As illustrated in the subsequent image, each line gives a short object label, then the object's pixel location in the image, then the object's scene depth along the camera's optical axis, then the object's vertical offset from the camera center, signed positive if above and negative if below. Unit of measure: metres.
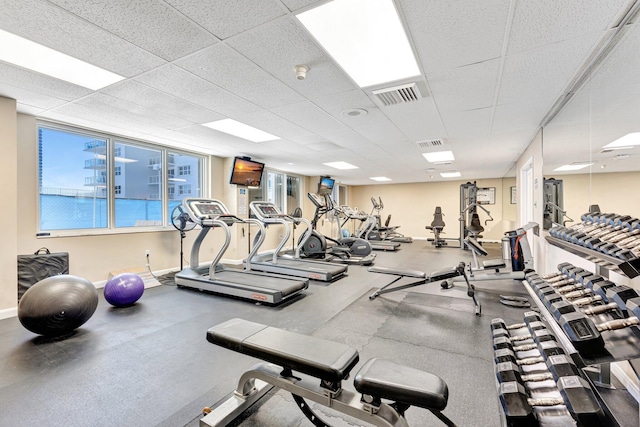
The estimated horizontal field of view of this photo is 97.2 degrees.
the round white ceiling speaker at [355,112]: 3.53 +1.27
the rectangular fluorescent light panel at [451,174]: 9.30 +1.23
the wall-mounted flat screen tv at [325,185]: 8.96 +0.87
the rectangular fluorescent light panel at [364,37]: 1.76 +1.26
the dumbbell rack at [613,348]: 0.91 -0.46
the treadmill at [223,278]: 3.75 -1.01
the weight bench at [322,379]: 1.15 -0.73
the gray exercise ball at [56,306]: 2.60 -0.87
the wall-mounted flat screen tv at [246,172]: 6.26 +0.93
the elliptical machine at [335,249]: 6.84 -0.92
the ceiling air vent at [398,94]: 2.89 +1.26
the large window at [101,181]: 4.08 +0.54
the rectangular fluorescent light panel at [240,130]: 4.09 +1.29
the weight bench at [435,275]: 3.48 -0.83
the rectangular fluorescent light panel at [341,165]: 7.29 +1.25
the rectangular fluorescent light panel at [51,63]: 2.19 +1.32
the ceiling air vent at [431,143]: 5.10 +1.25
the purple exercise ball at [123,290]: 3.55 -0.97
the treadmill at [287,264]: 4.89 -1.00
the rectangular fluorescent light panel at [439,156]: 6.12 +1.24
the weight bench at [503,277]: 3.63 -0.93
